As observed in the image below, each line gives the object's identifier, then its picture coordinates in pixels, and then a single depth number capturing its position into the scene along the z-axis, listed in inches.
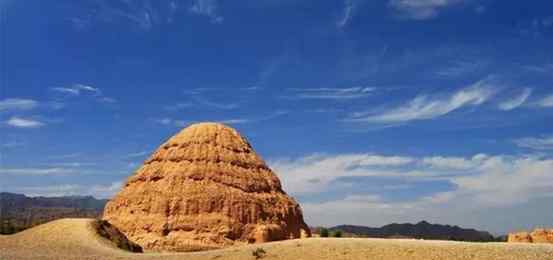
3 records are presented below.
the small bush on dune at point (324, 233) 3897.6
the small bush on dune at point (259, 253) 1285.7
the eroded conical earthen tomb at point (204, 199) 2994.6
